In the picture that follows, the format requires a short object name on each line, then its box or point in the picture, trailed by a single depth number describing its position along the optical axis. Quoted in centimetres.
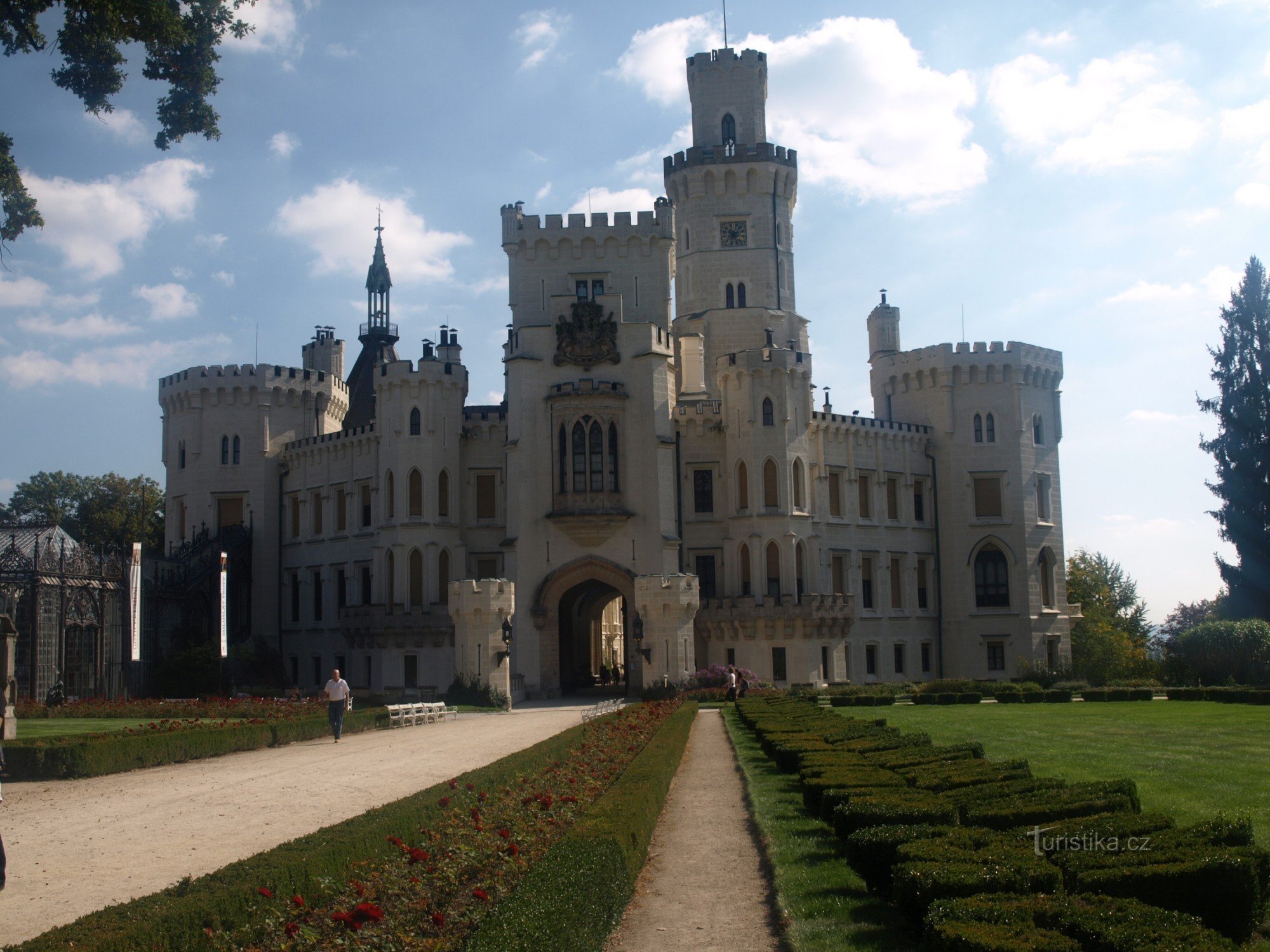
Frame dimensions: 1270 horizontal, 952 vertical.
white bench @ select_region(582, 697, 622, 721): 3558
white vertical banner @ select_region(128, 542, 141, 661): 3775
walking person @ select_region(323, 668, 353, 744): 2783
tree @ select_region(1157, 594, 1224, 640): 9888
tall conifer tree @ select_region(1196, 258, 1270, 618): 5053
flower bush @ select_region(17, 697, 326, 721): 3162
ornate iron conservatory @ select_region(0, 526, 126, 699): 3753
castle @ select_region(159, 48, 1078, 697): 4956
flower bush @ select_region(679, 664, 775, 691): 4391
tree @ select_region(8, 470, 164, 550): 7125
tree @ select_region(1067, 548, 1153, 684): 4888
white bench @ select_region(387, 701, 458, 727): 3300
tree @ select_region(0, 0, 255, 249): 1598
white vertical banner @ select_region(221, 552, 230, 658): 4362
